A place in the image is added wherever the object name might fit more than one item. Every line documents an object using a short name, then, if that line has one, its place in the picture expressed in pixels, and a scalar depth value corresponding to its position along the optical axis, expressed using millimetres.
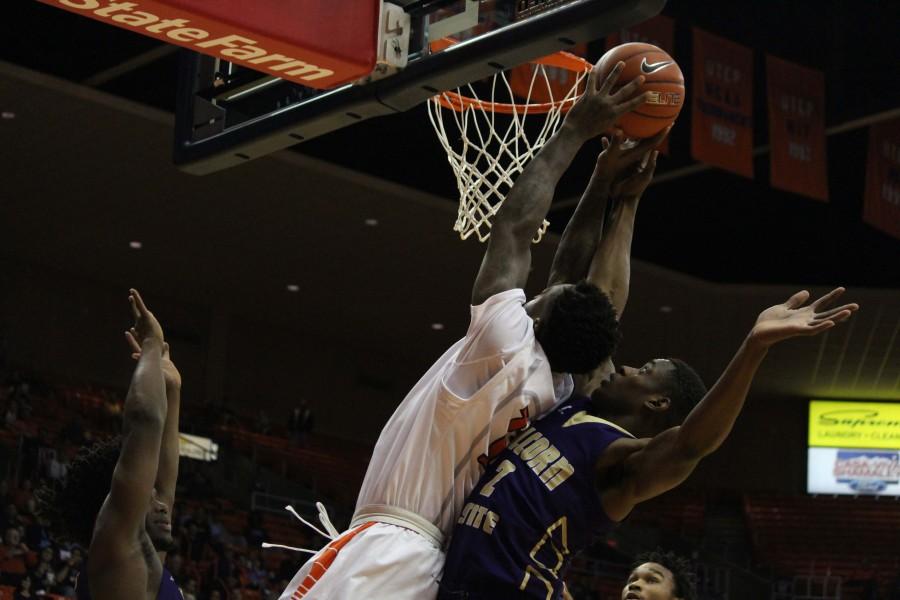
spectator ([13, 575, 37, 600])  10188
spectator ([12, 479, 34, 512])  12555
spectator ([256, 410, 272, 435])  20969
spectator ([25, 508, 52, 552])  11656
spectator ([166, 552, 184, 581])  12680
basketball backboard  3930
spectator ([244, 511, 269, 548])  15508
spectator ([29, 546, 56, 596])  10680
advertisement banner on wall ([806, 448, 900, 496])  24250
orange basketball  4016
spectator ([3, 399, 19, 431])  15227
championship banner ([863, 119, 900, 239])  14312
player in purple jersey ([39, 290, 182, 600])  3625
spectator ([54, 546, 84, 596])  10883
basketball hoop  5367
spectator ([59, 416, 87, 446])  15508
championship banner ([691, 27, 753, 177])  13406
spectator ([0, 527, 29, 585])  10656
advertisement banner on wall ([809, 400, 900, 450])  24344
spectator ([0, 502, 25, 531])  11647
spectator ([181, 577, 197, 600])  12297
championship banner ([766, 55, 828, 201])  13771
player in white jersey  3543
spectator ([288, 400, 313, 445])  21312
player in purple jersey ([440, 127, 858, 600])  3338
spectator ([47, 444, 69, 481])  13641
